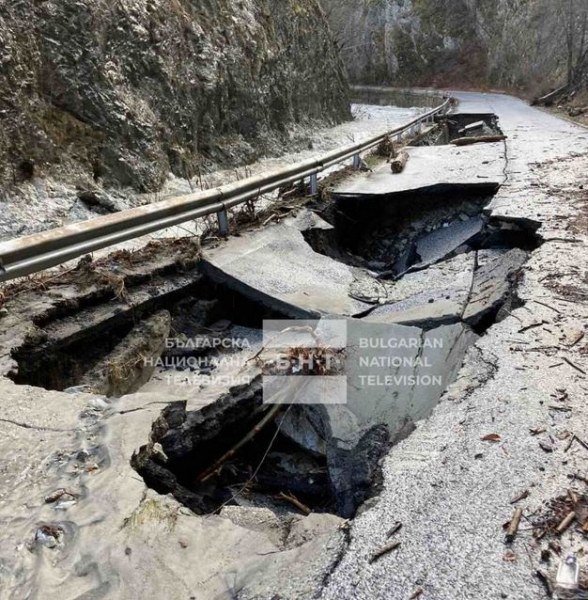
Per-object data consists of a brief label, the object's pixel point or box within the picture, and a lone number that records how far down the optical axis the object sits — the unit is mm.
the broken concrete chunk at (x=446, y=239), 7109
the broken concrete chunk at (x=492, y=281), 4422
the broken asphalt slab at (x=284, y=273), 5043
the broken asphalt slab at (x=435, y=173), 8305
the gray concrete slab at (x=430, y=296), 4523
